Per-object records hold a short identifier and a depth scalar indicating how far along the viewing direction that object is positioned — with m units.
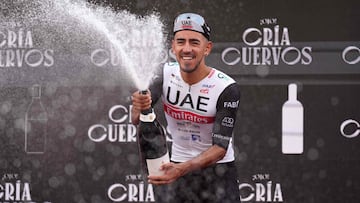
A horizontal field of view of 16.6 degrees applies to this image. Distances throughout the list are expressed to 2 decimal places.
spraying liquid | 10.66
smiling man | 7.49
